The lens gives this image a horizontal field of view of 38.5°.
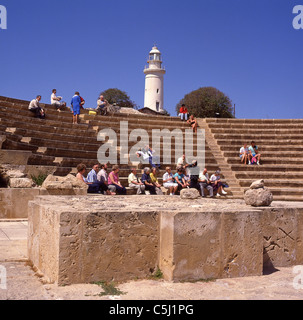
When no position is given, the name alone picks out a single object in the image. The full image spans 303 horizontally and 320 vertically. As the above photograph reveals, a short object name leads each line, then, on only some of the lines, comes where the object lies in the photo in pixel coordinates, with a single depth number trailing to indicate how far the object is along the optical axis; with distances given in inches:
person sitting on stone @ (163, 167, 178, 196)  460.1
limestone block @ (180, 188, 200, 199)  236.8
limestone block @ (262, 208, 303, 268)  180.4
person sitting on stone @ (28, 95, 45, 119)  559.5
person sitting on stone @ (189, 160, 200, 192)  492.4
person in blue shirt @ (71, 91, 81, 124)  592.7
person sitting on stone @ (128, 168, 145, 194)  438.7
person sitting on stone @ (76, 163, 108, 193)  382.6
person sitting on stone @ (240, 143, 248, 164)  605.6
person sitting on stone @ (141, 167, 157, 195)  449.4
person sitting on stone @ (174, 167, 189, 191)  470.9
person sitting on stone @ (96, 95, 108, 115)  685.9
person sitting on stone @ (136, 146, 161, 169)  541.0
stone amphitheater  145.4
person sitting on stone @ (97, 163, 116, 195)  402.6
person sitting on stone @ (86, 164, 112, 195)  394.0
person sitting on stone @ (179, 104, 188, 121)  713.0
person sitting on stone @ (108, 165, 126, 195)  408.2
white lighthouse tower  2186.3
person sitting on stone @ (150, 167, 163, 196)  445.1
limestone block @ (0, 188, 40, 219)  311.1
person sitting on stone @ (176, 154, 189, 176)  514.0
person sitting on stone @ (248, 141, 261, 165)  603.2
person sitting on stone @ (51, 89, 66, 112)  629.0
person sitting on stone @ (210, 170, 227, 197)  518.1
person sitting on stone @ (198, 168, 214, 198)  502.6
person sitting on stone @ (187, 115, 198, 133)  676.7
